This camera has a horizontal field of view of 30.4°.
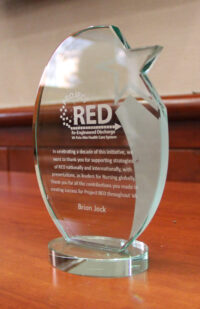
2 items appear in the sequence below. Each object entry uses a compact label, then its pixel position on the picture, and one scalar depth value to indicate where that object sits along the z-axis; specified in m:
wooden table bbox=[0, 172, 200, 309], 0.21
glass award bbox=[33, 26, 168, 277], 0.26
